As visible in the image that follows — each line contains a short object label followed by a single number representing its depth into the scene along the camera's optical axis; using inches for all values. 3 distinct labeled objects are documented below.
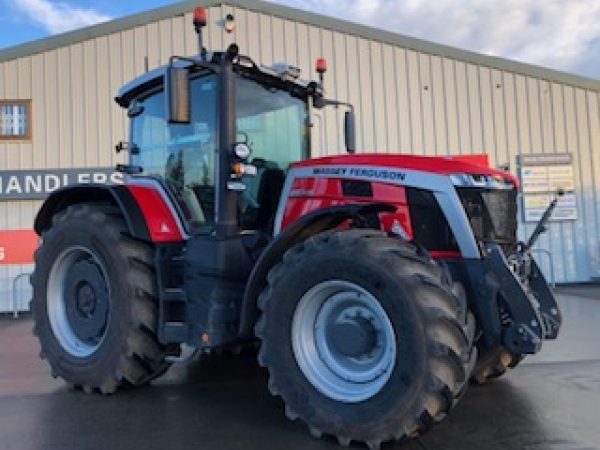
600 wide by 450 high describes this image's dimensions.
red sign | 490.9
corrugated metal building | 505.7
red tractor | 142.8
